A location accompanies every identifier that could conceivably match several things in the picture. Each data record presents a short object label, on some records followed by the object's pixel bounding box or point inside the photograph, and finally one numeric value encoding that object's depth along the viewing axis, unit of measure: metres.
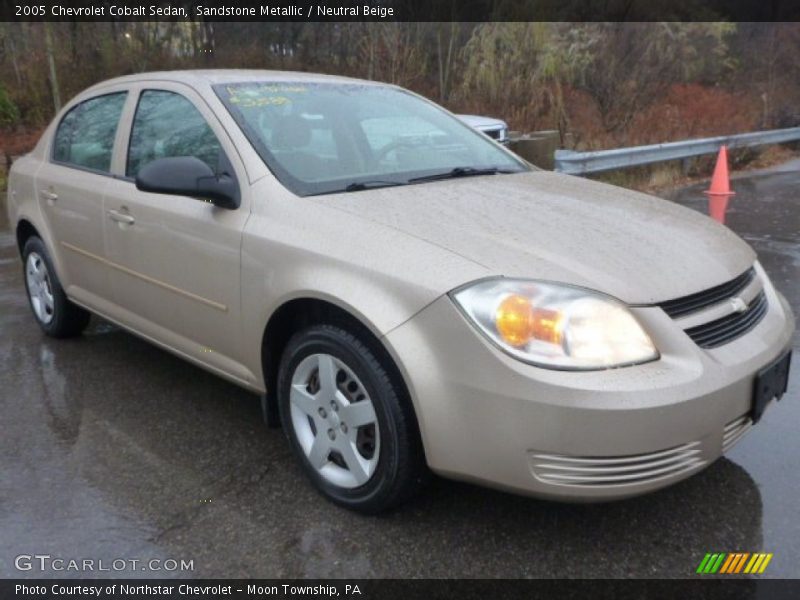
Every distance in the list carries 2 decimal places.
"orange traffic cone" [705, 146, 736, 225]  9.58
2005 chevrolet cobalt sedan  2.28
